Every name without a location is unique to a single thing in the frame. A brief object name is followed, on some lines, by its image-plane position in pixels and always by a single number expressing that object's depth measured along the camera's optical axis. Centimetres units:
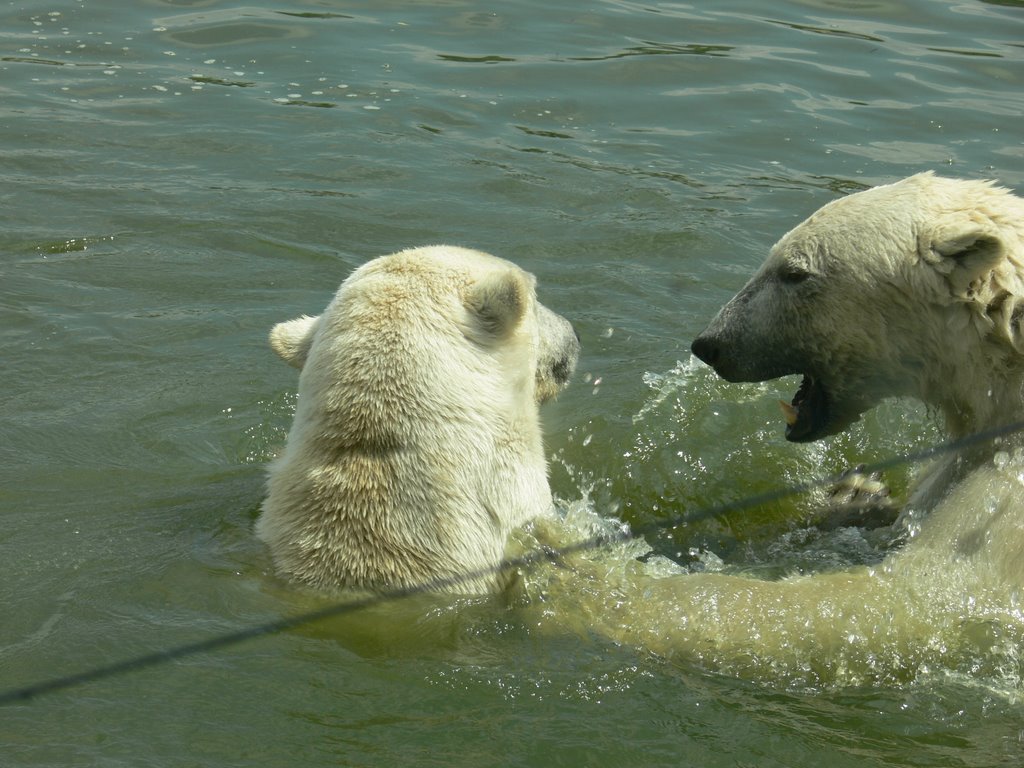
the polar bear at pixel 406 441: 894
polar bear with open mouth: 930
